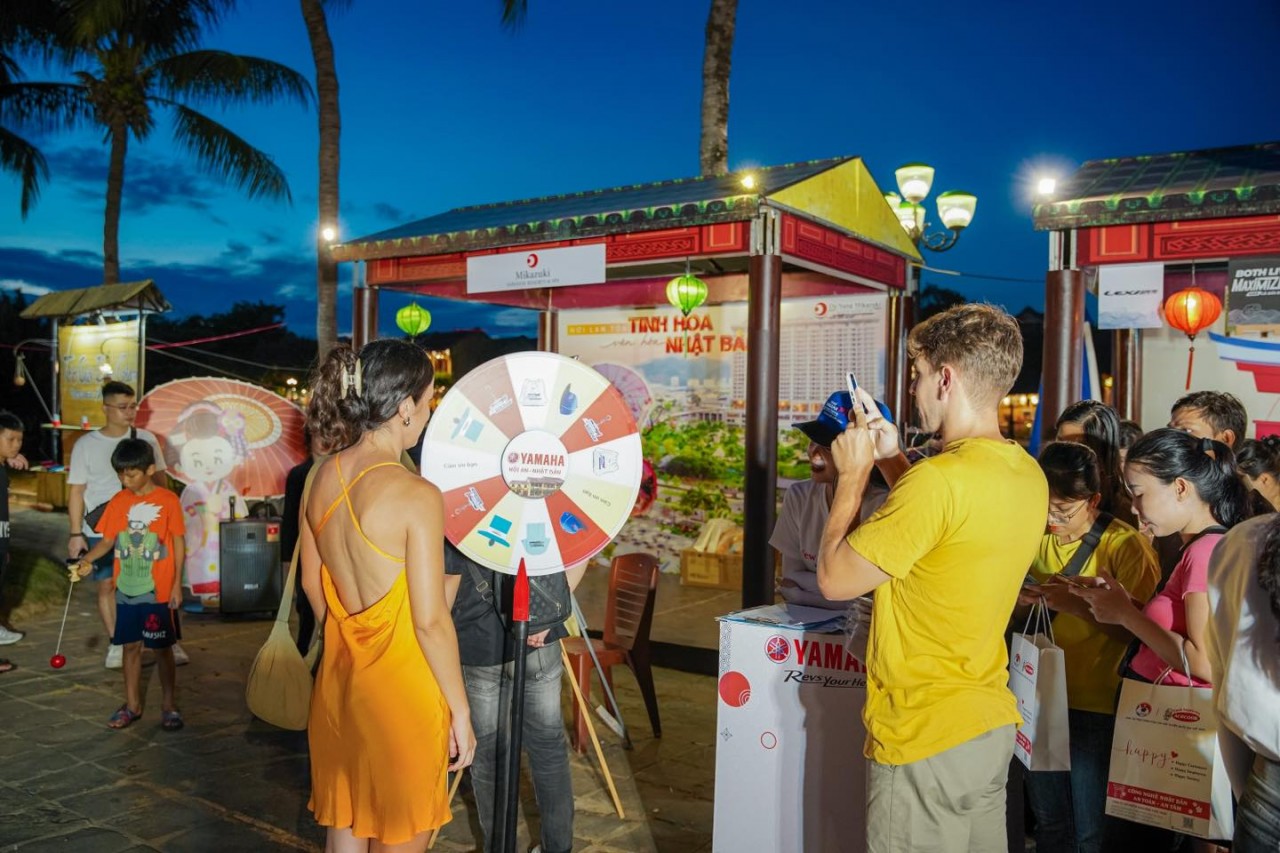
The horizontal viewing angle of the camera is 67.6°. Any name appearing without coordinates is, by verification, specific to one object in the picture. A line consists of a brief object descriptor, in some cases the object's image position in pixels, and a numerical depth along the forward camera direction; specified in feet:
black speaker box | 25.96
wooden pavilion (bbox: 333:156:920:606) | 21.98
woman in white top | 6.57
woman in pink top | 8.89
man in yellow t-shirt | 7.01
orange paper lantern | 21.85
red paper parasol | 25.41
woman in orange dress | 7.93
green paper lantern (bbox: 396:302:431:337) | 35.09
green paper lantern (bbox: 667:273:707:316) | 26.16
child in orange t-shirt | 16.69
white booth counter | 9.68
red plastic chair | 16.72
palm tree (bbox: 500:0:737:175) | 36.70
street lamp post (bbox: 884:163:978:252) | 34.83
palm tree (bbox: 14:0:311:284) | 52.03
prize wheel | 9.67
